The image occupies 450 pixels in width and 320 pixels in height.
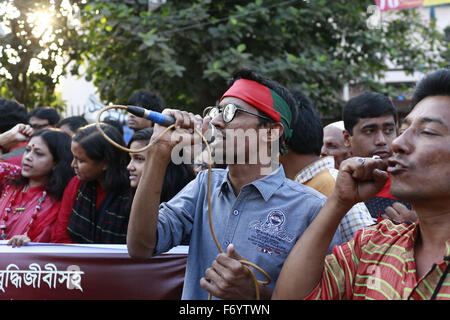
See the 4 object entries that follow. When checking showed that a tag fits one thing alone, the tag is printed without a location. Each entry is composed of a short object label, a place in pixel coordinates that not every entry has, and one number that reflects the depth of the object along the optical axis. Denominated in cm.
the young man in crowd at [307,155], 324
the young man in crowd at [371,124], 356
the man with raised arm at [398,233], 167
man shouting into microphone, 210
